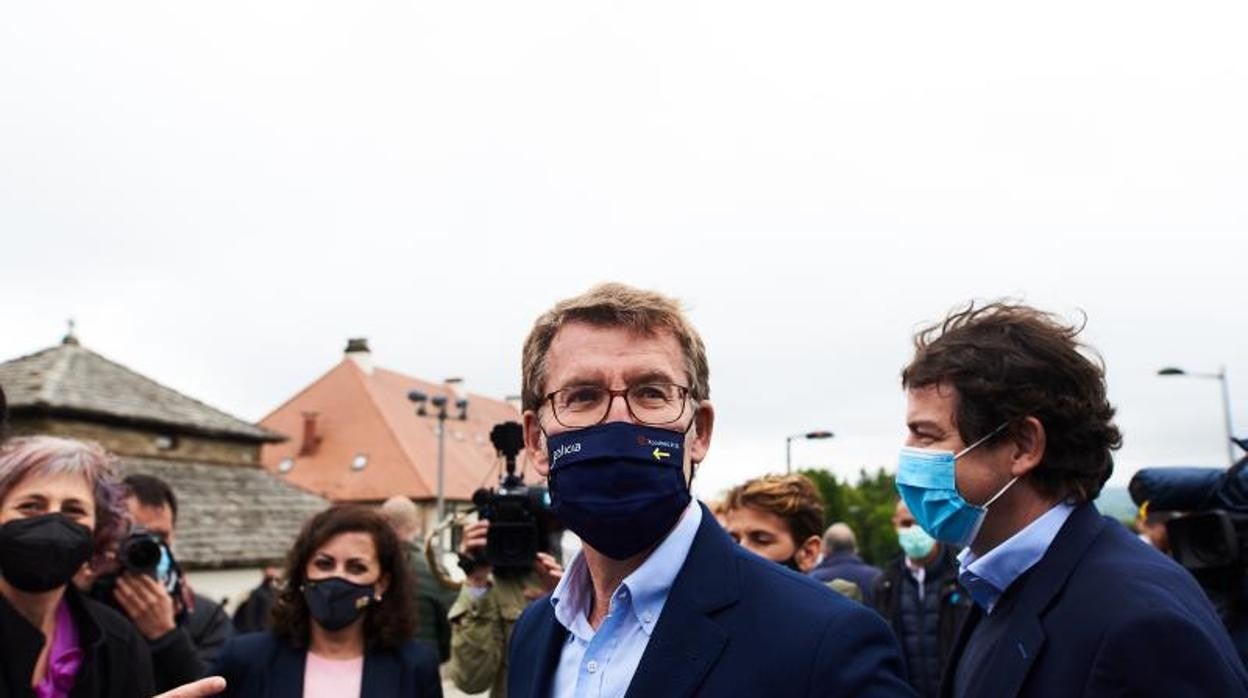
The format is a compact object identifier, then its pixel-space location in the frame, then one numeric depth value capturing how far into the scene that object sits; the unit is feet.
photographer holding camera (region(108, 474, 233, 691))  14.34
